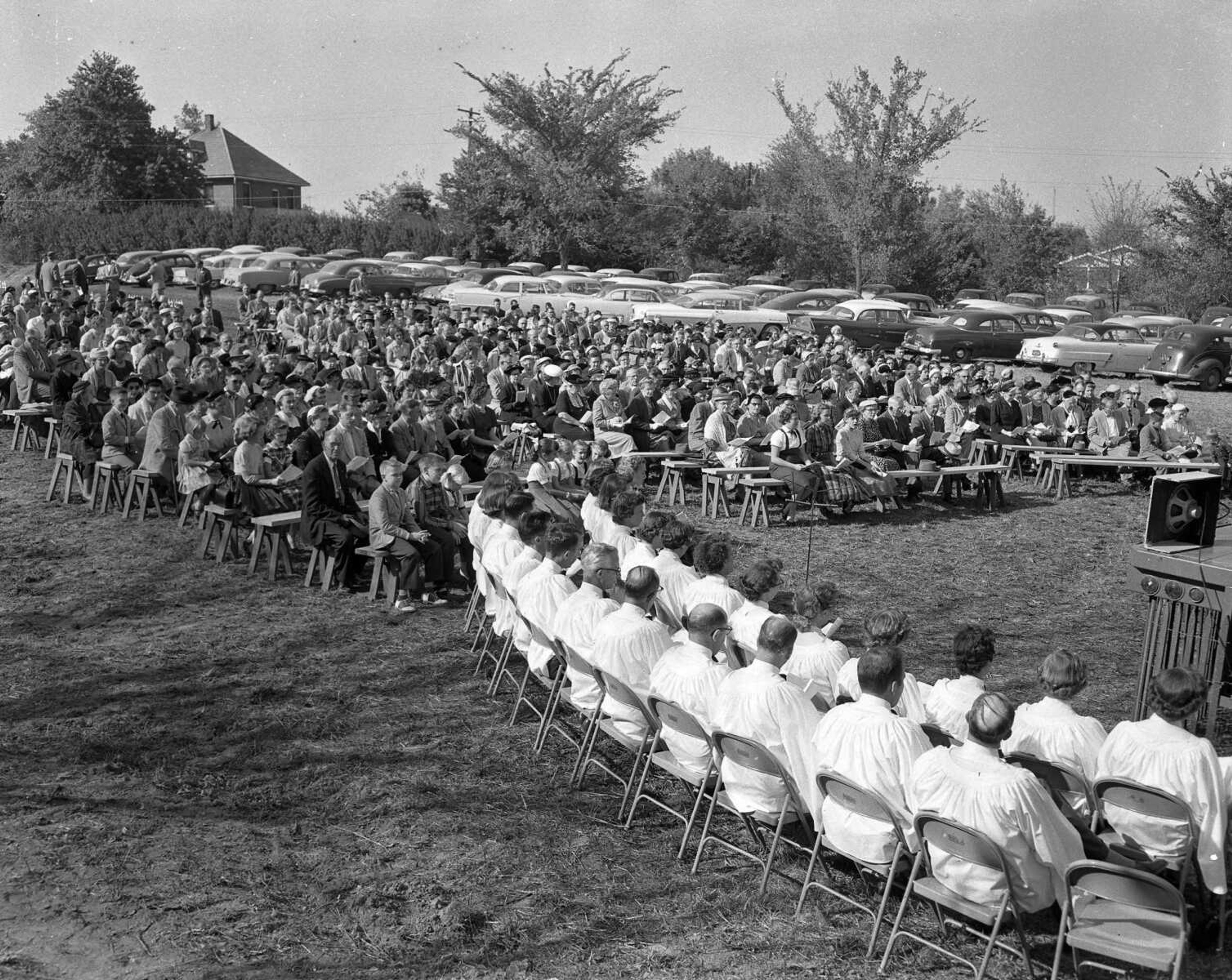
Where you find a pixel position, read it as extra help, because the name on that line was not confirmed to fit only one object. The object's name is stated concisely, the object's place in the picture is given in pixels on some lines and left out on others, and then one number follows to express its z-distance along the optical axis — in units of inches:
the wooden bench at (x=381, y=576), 378.9
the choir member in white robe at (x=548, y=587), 286.2
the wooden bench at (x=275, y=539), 398.6
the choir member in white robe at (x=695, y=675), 230.2
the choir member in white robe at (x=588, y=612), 266.2
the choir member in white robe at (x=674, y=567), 313.9
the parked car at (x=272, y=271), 1520.7
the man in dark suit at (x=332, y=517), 387.5
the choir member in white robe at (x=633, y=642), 253.0
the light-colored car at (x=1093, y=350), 1088.8
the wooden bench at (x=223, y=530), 416.2
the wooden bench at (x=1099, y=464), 609.3
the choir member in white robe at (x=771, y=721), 212.5
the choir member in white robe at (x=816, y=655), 256.7
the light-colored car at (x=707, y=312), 1194.6
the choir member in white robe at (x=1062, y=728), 213.3
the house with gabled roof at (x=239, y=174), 2815.0
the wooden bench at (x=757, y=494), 507.8
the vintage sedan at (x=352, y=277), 1470.2
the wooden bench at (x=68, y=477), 487.5
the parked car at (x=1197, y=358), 1030.4
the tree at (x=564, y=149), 1777.8
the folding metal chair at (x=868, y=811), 185.5
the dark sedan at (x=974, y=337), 1155.3
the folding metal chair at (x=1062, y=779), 207.5
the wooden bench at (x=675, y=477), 540.7
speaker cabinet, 293.4
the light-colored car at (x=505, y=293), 1331.2
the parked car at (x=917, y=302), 1416.1
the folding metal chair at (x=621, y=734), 233.6
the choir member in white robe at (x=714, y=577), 291.3
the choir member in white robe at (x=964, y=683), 230.7
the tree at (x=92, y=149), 2154.3
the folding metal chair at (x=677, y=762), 216.7
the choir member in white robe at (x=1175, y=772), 192.1
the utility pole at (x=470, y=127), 1796.3
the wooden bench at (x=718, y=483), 515.2
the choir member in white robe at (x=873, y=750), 195.9
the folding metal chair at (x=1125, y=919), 166.4
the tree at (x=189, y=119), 3718.0
